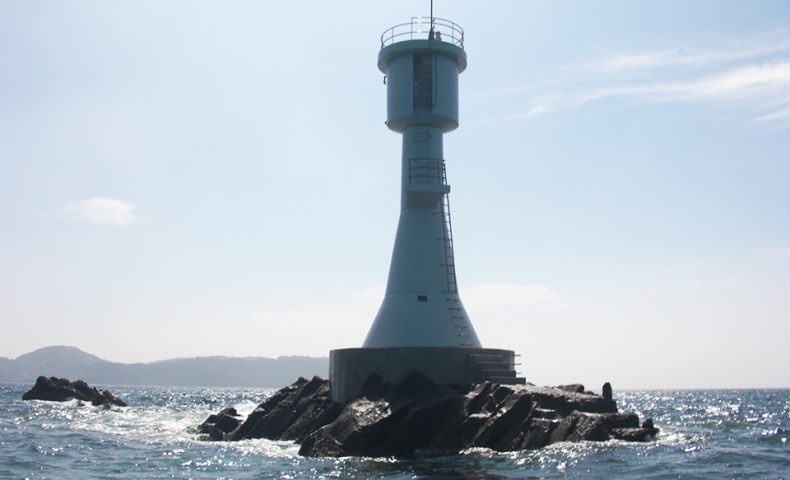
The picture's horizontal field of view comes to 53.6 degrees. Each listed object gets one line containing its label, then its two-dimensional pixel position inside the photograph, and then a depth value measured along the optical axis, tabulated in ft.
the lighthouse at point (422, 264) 79.92
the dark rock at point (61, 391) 182.70
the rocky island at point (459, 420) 66.64
